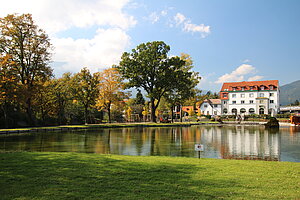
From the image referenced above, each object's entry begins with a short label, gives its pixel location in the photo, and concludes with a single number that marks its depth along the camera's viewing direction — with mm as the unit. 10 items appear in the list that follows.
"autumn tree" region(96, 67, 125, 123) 44094
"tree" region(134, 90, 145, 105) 83500
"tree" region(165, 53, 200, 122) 46562
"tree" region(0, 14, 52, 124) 32000
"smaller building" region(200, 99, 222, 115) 84062
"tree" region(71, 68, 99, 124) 42562
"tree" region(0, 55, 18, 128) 28078
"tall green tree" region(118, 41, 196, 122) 44969
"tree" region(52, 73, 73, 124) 43281
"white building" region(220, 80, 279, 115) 76438
